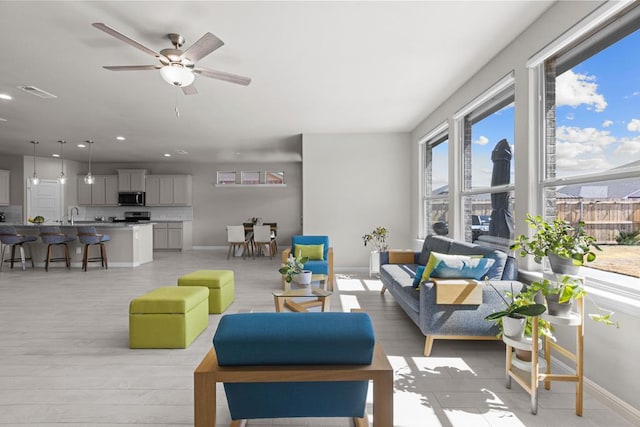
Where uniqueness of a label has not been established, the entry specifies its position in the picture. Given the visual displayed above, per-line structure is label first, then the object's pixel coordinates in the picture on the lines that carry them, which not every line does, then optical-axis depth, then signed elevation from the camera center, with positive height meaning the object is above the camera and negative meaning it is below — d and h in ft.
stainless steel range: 35.15 -0.40
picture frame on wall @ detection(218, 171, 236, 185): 36.81 +3.64
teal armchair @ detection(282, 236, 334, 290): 16.58 -2.29
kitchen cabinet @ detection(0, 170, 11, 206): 28.91 +2.15
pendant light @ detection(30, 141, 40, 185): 24.85 +4.53
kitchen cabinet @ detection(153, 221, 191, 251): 33.94 -2.27
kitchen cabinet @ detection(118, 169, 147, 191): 34.71 +3.43
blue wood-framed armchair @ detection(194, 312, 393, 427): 4.31 -1.88
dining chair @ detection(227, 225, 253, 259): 28.32 -1.91
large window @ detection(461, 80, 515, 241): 11.94 +1.72
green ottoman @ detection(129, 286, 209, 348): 9.82 -3.14
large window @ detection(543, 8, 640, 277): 7.21 +1.71
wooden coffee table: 11.23 -2.91
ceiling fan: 9.01 +4.29
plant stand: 6.68 -2.97
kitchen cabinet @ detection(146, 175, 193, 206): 34.96 +2.23
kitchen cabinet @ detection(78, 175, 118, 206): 34.68 +2.13
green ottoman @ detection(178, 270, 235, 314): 12.99 -2.74
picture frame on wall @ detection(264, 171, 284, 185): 37.27 +3.75
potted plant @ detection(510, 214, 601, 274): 6.66 -0.70
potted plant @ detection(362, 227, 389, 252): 20.67 -1.70
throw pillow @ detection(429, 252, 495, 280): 9.91 -1.64
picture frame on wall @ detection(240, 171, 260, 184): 37.40 +3.77
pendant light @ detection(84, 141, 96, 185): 25.32 +2.53
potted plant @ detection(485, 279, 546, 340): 7.33 -2.31
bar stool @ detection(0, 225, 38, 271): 21.67 -1.71
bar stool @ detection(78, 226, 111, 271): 21.81 -1.77
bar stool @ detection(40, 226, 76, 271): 21.91 -1.74
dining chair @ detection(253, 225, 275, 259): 27.91 -1.90
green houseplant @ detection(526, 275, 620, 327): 6.46 -1.59
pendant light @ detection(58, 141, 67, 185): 25.06 +5.07
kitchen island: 23.80 -2.35
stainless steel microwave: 34.74 +1.42
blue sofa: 9.30 -2.74
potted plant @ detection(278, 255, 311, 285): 12.53 -2.09
